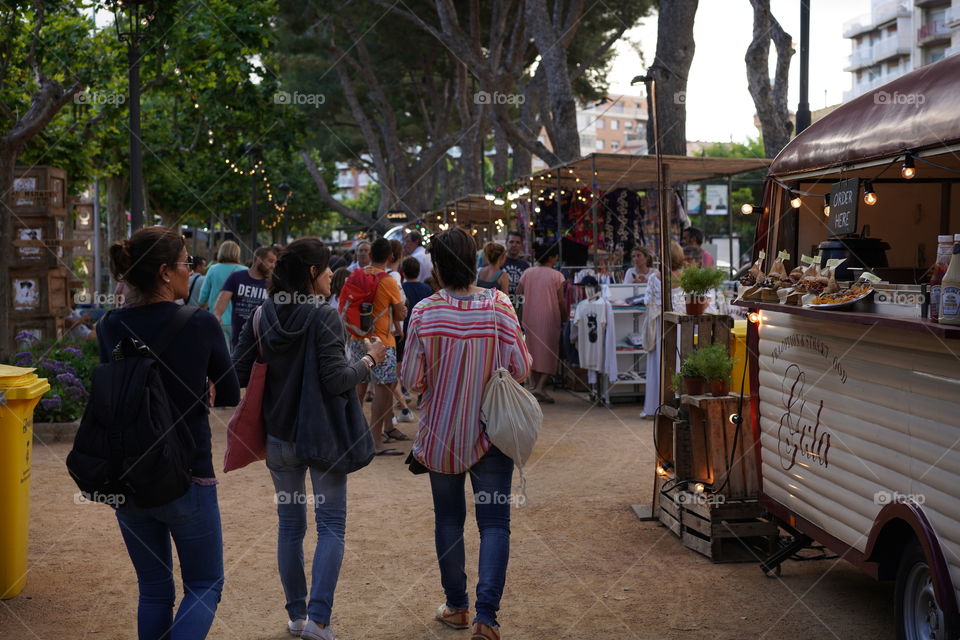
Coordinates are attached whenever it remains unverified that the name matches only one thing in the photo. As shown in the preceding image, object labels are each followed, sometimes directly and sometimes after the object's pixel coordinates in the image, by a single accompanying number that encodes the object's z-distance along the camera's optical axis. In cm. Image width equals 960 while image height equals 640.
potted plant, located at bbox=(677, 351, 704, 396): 634
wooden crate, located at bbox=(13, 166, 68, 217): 1337
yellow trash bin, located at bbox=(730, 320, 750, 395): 707
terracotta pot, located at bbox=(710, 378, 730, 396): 633
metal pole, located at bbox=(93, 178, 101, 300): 2526
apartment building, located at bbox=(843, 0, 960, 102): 7525
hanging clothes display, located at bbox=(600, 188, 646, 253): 1584
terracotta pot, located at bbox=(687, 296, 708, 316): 727
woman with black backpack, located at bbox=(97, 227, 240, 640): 356
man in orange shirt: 870
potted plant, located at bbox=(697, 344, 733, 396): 628
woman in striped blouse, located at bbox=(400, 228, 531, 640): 456
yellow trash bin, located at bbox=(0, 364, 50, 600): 518
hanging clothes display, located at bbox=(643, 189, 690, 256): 1515
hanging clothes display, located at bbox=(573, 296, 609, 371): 1211
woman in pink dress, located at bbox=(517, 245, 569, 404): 1257
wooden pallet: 586
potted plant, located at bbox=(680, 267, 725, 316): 716
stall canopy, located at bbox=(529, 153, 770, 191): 1305
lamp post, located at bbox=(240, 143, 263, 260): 2765
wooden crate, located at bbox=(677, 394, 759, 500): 607
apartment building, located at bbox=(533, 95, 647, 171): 12694
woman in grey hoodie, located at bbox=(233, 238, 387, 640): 446
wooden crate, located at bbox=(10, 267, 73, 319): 1348
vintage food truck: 389
